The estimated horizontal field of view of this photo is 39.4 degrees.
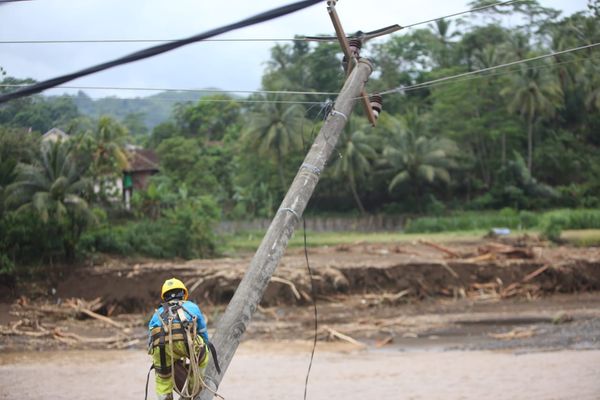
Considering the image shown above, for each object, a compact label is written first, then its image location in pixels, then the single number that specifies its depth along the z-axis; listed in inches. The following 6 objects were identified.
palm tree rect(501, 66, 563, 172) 2372.0
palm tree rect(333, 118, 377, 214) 2432.3
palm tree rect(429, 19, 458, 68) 2974.9
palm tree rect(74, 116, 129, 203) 1689.2
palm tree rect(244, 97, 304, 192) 2500.0
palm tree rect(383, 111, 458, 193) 2456.9
